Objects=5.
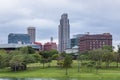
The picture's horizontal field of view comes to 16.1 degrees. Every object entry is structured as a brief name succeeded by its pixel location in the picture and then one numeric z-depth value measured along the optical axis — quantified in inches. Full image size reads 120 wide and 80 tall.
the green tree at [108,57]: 6530.5
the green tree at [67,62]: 5714.1
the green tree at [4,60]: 6427.2
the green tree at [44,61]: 6730.3
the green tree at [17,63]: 6221.0
